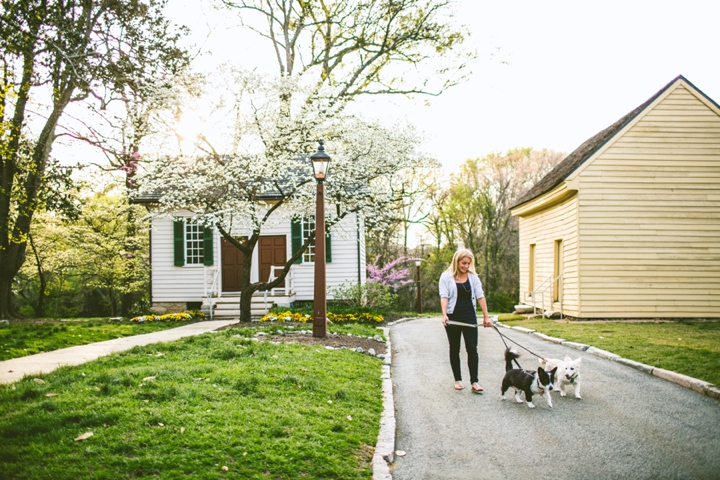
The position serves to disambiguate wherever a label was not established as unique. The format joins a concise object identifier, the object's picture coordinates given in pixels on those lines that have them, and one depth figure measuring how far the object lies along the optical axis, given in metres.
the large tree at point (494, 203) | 30.94
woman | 6.26
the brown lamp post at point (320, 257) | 9.91
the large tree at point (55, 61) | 11.12
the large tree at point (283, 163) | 13.42
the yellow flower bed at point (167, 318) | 15.10
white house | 18.56
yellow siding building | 13.75
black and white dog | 5.80
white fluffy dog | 5.94
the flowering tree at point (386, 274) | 25.48
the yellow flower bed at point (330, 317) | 13.77
